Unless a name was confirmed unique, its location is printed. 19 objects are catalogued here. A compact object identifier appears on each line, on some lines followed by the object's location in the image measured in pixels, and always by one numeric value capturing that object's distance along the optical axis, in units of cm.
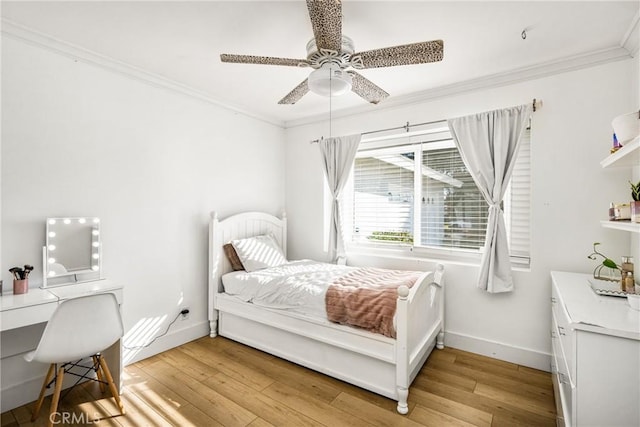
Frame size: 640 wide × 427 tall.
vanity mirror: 216
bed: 203
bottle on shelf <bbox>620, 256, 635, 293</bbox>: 171
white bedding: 249
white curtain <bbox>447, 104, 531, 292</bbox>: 256
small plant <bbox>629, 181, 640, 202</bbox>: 150
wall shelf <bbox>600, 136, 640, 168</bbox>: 133
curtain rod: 248
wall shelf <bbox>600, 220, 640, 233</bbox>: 141
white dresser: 118
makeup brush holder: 196
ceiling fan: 160
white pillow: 320
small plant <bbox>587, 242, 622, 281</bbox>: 211
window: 273
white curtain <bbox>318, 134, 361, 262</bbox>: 355
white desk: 179
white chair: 171
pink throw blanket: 210
